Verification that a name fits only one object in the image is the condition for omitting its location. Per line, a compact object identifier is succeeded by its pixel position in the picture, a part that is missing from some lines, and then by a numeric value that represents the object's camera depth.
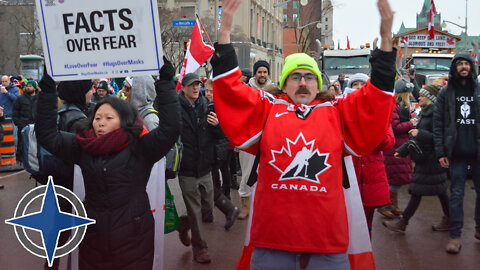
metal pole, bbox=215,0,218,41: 22.94
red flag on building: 23.38
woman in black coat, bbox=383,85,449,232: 6.55
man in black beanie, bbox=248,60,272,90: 7.63
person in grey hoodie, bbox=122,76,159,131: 5.20
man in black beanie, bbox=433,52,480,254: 5.84
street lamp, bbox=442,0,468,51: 43.98
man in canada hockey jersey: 2.79
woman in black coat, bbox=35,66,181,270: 3.26
